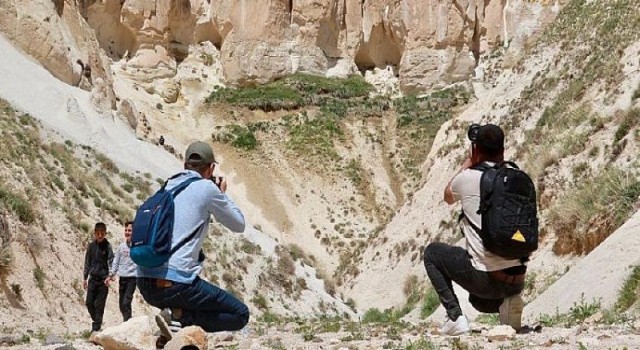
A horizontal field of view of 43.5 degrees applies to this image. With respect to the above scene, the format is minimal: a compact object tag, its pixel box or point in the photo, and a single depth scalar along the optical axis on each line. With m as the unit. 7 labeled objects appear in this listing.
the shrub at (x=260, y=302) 19.34
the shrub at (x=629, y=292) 7.43
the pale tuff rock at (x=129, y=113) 30.25
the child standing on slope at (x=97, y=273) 10.96
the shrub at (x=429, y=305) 15.10
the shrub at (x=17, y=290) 13.47
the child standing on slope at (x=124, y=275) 10.94
